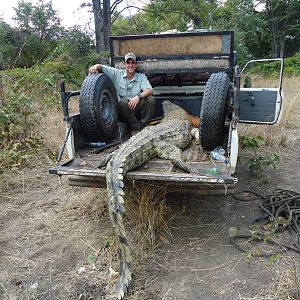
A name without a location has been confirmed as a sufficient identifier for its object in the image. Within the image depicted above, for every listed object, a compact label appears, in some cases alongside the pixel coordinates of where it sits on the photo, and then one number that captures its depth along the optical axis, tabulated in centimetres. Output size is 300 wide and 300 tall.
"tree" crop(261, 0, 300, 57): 2834
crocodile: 287
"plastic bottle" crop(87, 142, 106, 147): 441
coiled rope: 334
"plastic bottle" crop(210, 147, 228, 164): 374
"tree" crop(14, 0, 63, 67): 1789
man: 487
